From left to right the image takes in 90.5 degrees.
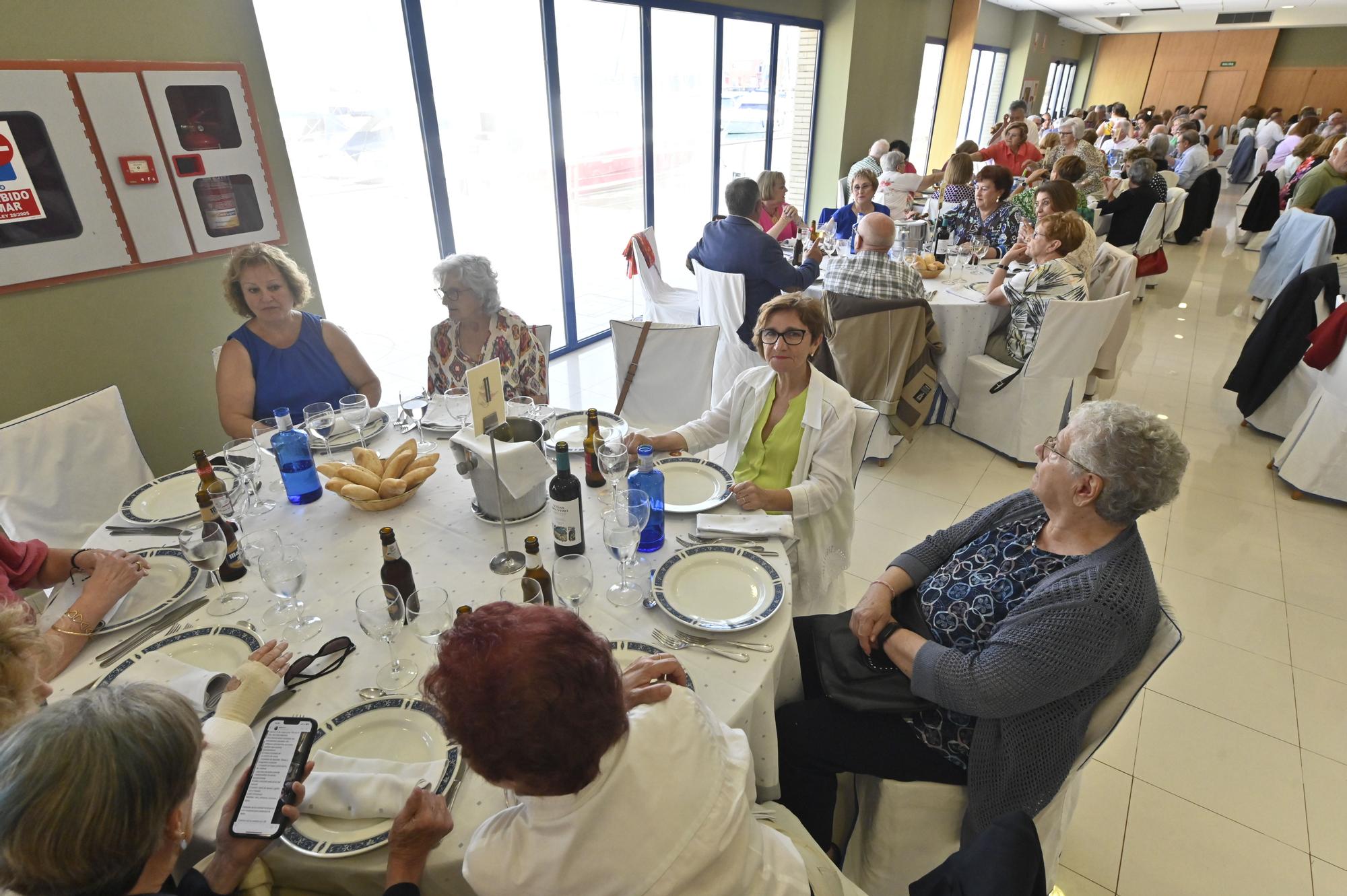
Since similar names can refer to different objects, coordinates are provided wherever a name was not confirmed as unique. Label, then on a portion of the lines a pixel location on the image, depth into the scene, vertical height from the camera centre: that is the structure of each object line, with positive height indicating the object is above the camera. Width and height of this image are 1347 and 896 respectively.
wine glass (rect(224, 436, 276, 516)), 1.91 -0.96
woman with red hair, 0.87 -0.82
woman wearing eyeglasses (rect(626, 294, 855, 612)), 2.12 -0.96
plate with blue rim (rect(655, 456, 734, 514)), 1.91 -0.98
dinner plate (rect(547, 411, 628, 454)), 2.26 -0.97
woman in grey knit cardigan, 1.40 -1.06
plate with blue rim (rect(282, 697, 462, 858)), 1.09 -1.02
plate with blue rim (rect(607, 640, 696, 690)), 1.36 -0.98
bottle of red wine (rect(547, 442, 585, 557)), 1.56 -0.82
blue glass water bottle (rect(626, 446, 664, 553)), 1.76 -0.89
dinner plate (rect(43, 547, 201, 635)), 1.51 -0.99
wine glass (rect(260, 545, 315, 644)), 1.46 -0.91
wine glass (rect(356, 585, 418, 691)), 1.34 -0.90
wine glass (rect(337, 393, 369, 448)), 2.27 -0.87
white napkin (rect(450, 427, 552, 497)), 1.68 -0.77
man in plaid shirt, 3.62 -0.73
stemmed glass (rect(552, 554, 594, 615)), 1.50 -0.92
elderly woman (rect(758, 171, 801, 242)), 5.22 -0.63
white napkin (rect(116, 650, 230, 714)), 1.27 -0.98
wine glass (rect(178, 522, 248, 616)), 1.53 -0.89
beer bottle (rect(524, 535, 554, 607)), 1.39 -0.88
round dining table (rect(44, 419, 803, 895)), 1.10 -1.01
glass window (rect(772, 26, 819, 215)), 7.88 +0.20
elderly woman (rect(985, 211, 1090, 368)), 3.62 -0.81
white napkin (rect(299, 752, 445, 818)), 1.09 -0.99
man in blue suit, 4.00 -0.71
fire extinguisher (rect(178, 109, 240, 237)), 3.00 -0.29
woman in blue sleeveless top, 2.60 -0.81
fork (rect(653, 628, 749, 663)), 1.42 -1.01
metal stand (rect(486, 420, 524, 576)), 1.66 -0.99
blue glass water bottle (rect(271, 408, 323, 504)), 1.93 -0.89
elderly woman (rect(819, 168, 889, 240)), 5.33 -0.49
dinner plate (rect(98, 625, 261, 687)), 1.40 -1.00
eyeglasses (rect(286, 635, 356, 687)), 1.34 -0.99
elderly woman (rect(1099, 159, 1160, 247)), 6.61 -0.75
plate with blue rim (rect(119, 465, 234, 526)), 1.87 -0.98
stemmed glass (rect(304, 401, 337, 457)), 2.13 -0.86
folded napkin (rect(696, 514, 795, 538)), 1.77 -0.97
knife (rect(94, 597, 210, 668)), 1.41 -1.01
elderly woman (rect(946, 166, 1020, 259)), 4.93 -0.61
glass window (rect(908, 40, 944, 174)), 10.97 +0.33
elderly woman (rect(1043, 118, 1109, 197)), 6.70 -0.34
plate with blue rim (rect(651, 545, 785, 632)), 1.50 -1.00
